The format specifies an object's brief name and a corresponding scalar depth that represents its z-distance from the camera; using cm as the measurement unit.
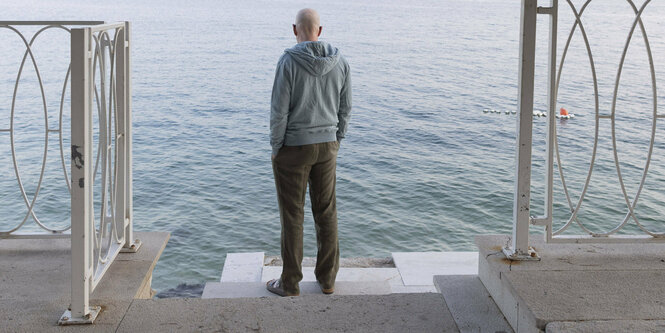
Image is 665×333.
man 310
